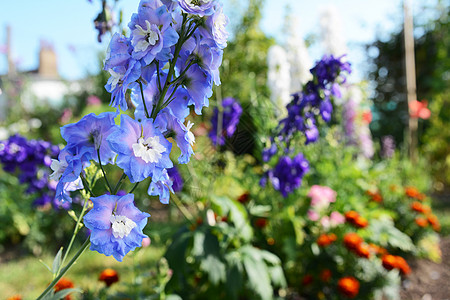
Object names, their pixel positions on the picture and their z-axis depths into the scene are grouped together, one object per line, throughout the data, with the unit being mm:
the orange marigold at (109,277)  1746
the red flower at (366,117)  5620
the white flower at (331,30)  4555
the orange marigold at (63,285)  1569
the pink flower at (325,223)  2834
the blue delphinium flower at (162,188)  843
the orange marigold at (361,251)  2346
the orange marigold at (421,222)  3244
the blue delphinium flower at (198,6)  760
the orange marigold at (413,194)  3568
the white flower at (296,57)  4109
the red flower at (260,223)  2583
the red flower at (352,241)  2377
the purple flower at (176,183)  2369
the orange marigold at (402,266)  2390
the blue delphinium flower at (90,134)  827
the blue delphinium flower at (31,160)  1852
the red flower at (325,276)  2391
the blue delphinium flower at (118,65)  806
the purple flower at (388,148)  5938
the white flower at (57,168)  865
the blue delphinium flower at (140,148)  731
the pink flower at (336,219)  2806
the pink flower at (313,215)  2824
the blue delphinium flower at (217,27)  804
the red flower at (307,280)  2390
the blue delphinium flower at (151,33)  766
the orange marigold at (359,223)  2562
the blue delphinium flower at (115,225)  751
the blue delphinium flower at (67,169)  805
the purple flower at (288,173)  2076
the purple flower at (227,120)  2230
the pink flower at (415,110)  5523
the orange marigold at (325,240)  2488
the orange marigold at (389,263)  2367
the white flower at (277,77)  3832
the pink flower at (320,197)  2857
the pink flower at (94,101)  6982
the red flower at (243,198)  2734
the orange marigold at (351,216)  2594
